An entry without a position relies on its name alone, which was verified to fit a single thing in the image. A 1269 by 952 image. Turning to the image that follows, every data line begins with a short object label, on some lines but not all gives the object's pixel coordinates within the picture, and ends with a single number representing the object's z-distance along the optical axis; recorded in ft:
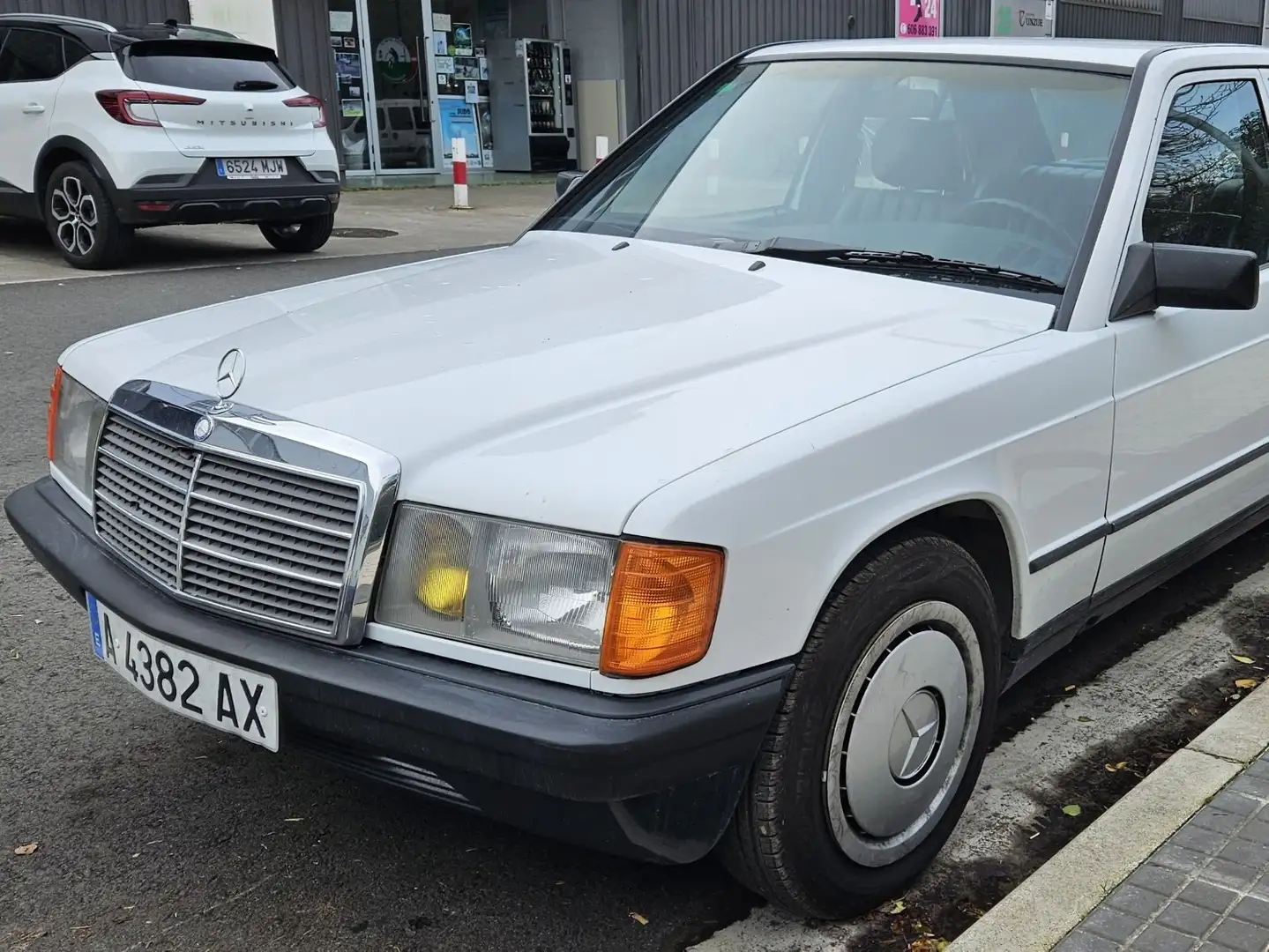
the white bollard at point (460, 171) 49.37
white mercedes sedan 6.91
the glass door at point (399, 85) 59.21
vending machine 66.03
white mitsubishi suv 30.81
